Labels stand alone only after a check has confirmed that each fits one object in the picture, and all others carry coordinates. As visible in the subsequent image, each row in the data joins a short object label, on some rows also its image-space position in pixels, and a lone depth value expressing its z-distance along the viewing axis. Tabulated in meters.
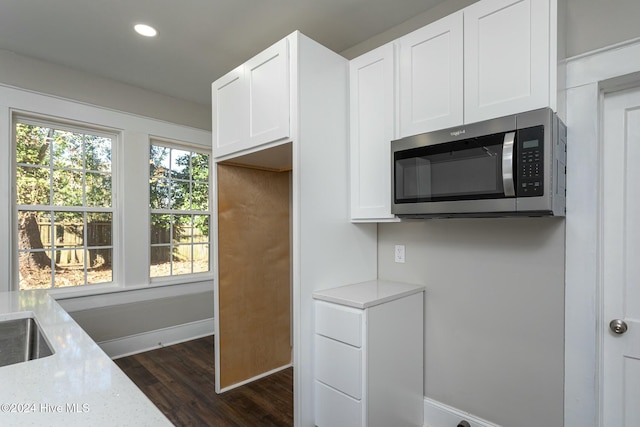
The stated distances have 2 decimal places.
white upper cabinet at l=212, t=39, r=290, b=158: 2.03
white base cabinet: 1.79
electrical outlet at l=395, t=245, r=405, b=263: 2.38
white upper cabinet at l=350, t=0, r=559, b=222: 1.53
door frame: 1.64
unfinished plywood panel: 2.70
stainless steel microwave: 1.48
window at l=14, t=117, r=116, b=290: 3.03
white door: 1.66
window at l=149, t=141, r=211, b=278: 3.79
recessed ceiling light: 2.51
